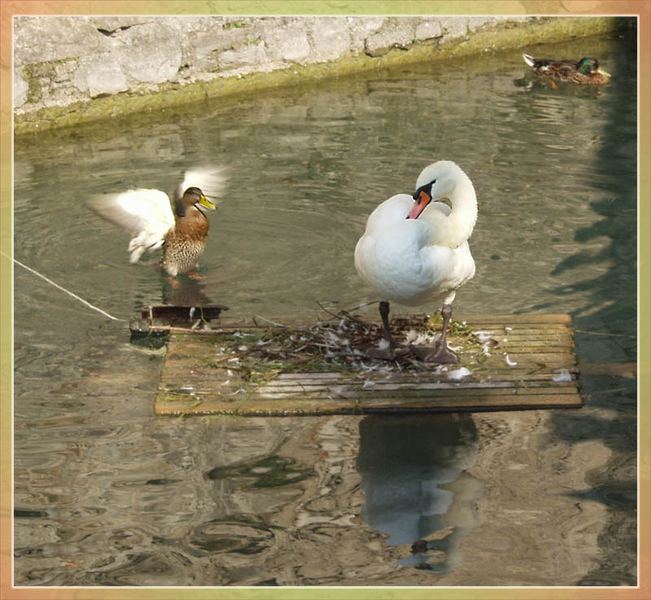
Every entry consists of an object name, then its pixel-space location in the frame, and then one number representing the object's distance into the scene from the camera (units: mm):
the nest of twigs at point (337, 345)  12898
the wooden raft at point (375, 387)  12125
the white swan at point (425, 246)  12312
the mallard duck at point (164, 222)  15719
